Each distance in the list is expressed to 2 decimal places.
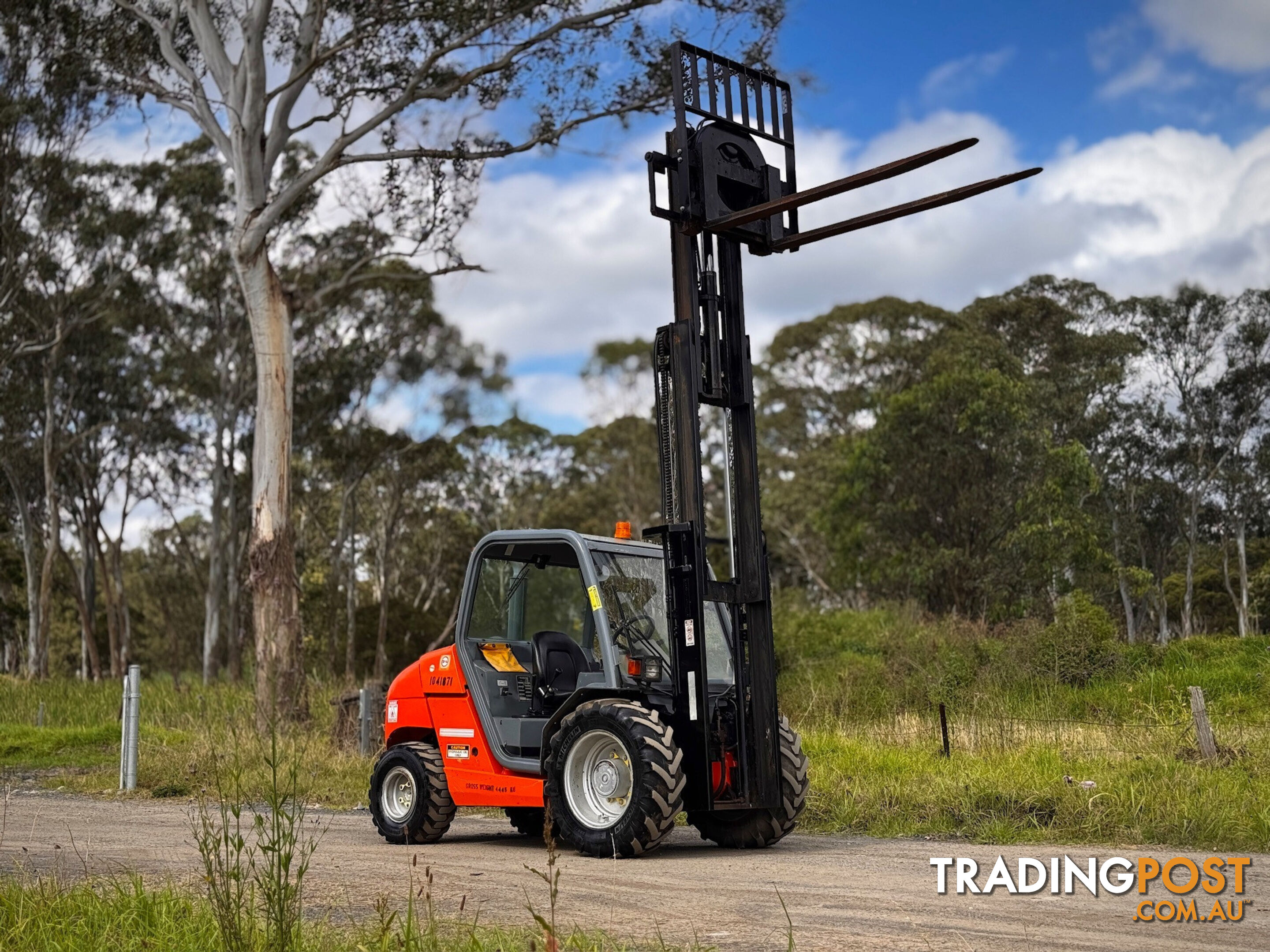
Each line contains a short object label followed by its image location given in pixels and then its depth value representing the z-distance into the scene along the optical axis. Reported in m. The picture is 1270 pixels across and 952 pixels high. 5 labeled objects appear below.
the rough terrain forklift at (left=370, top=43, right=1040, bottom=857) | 7.88
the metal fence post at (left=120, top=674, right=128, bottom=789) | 13.41
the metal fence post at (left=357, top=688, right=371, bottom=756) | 14.78
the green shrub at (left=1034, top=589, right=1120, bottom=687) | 18.47
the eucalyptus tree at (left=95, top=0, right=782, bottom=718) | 18.86
